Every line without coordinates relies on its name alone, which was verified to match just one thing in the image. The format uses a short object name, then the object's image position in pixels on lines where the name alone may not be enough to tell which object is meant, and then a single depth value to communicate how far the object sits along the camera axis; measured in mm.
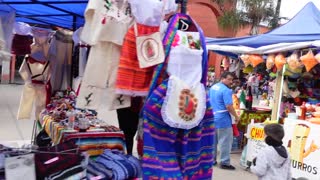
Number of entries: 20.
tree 28688
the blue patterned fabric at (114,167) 2740
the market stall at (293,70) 6062
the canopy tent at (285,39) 6766
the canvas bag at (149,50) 2604
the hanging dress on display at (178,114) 2562
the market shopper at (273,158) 4016
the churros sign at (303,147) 5864
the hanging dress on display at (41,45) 5203
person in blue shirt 6605
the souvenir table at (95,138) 3366
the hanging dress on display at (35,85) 5270
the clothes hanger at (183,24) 2789
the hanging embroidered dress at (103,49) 2566
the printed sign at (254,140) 6572
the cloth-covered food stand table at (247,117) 8266
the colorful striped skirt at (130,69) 2643
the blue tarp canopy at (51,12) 3811
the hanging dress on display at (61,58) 5145
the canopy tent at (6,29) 3018
